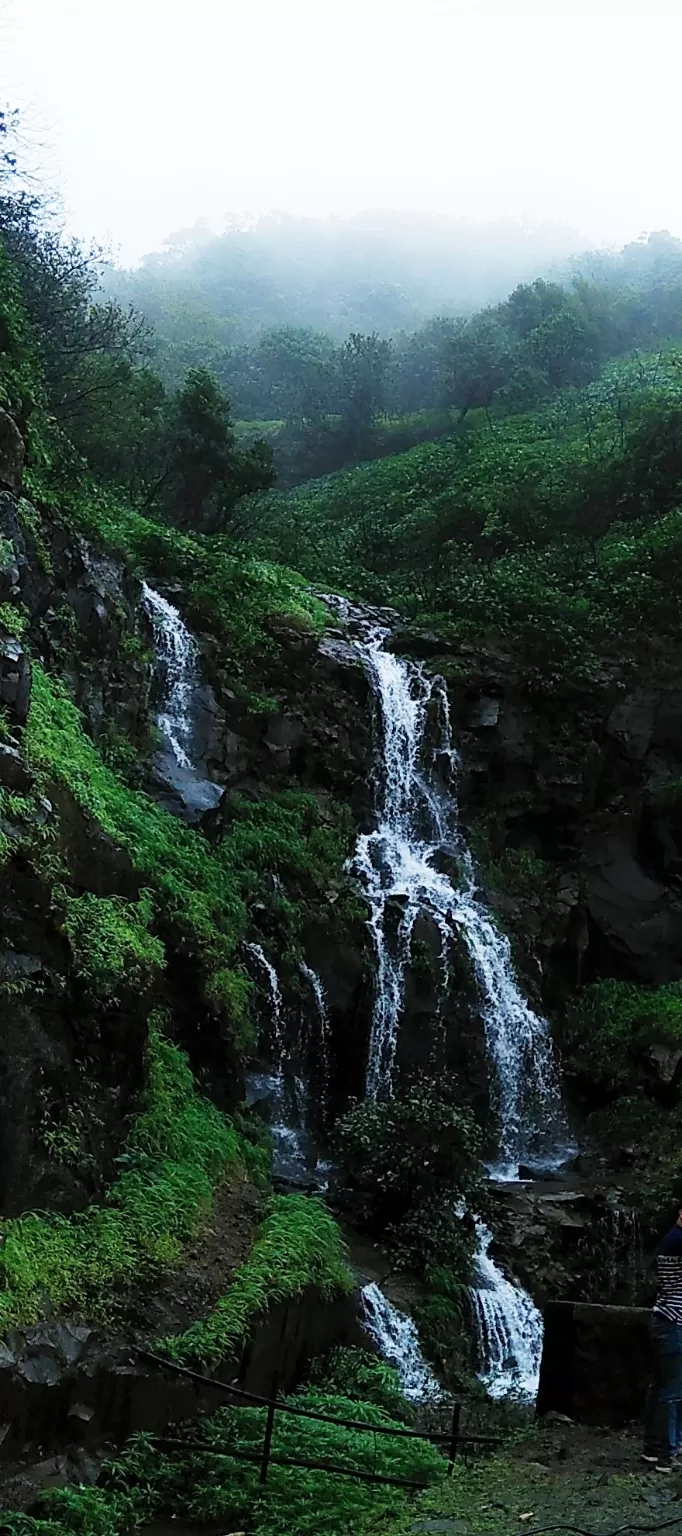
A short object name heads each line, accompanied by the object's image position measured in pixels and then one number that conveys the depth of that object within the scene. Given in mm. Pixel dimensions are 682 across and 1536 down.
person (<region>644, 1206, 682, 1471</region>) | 6262
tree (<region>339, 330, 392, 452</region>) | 39875
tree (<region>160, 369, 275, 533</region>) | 22781
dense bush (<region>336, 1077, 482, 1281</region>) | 11242
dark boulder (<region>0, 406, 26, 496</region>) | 12970
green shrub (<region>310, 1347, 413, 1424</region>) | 8625
